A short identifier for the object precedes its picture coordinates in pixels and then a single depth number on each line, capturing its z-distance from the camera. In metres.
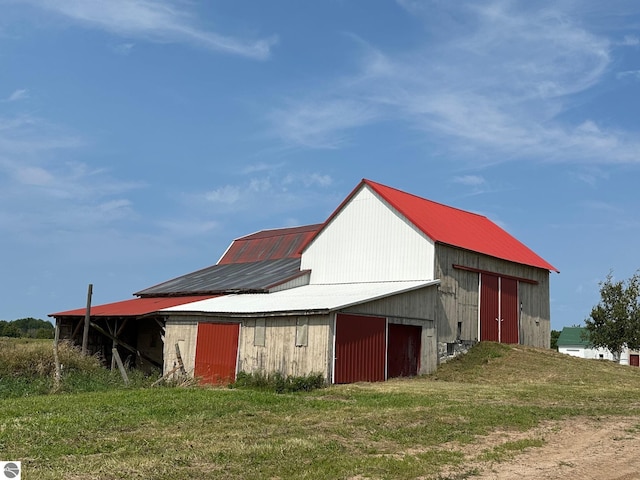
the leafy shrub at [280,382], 23.86
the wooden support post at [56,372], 22.72
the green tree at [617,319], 52.62
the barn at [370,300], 26.75
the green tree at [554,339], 83.00
